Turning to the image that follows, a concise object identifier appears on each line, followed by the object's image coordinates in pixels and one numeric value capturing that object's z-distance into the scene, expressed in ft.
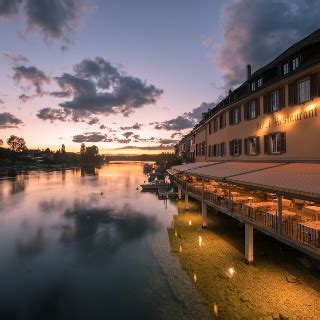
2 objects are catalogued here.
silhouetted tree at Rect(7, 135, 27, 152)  651.66
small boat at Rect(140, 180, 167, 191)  234.79
